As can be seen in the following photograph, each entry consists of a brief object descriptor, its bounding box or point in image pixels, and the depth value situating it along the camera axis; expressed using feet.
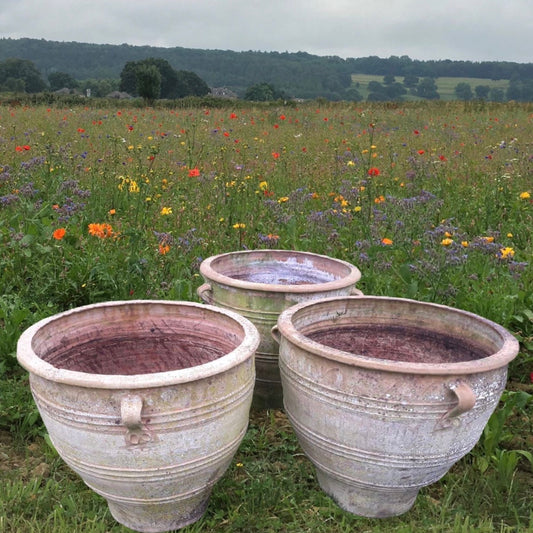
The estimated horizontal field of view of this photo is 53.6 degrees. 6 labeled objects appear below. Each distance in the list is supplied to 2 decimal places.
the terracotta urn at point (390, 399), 5.57
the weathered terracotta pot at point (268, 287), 7.82
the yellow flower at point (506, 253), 10.73
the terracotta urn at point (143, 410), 5.22
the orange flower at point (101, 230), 10.80
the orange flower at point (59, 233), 10.13
